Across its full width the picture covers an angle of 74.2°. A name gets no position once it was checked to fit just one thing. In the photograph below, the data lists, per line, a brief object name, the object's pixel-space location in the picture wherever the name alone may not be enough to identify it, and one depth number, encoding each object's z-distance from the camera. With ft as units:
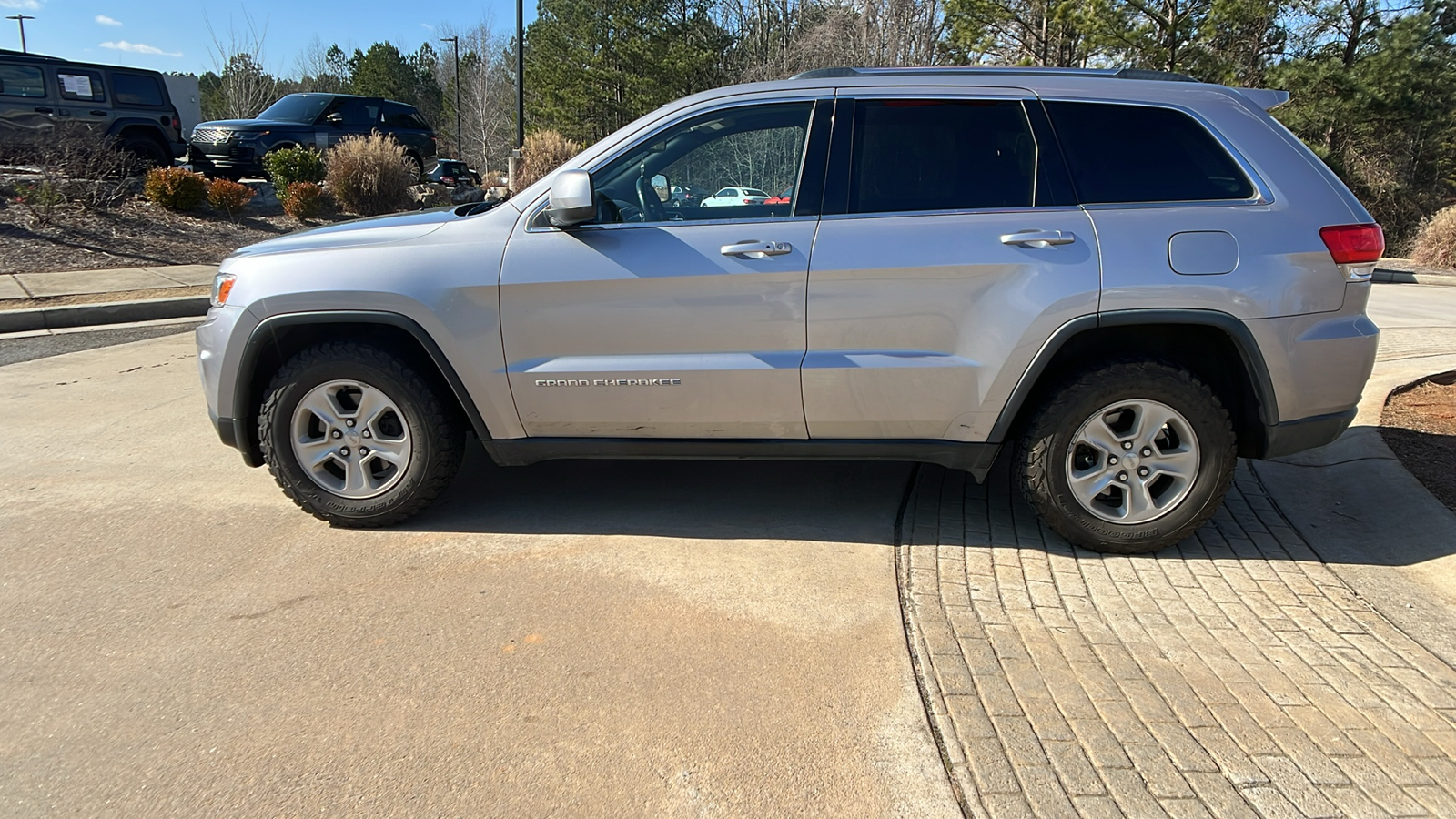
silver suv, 11.94
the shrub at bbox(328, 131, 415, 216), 50.88
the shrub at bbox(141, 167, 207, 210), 46.11
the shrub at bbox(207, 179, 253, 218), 47.39
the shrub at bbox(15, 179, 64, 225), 41.57
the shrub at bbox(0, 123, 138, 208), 42.22
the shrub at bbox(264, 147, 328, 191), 50.83
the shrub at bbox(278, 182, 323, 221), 48.44
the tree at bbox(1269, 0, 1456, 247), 71.41
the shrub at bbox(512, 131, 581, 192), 66.58
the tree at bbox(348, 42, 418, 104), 170.71
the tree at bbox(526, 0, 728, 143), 118.52
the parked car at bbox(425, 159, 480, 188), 82.17
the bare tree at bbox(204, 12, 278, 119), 107.65
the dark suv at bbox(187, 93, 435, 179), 56.54
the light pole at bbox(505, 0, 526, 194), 69.36
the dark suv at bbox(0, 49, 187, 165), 48.34
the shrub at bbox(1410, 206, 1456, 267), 54.44
